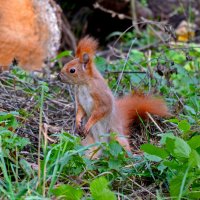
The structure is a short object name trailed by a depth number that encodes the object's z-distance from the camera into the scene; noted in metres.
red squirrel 8.64
